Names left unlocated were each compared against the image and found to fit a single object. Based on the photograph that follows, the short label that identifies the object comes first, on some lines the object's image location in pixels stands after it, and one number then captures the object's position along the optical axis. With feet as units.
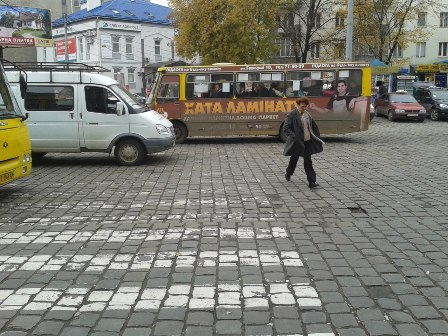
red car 83.87
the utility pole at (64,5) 230.48
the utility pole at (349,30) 69.62
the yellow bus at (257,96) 55.42
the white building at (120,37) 185.88
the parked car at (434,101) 86.94
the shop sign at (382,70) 100.34
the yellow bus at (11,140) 23.99
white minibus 39.01
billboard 108.47
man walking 29.07
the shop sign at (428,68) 170.91
